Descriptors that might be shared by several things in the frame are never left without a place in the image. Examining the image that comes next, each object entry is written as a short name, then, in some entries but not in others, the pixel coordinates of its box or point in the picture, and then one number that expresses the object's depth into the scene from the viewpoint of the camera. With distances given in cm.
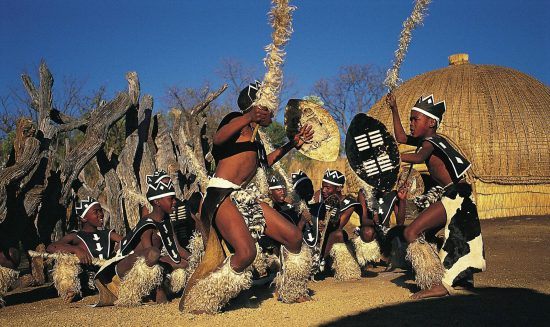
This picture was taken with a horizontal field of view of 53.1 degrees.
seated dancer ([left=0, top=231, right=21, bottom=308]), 577
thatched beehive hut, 1328
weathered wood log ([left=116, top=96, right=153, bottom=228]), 861
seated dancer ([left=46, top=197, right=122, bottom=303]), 613
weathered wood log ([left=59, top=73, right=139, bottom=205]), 739
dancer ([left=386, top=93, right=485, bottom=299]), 481
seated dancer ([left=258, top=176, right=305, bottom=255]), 595
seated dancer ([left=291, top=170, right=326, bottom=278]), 617
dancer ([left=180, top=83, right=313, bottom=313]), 444
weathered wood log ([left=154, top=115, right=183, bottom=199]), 948
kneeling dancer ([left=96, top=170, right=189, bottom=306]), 527
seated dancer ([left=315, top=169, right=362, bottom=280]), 655
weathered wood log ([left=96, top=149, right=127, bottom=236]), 838
